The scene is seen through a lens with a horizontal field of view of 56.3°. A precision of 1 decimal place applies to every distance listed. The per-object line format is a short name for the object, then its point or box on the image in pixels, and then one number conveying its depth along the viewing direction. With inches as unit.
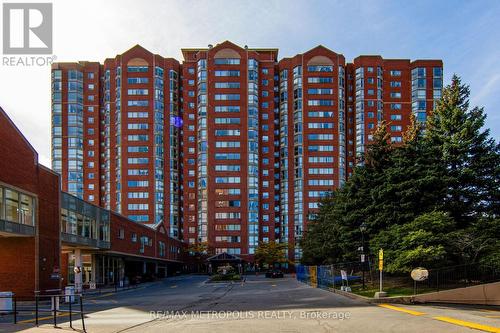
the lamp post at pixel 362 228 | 1210.6
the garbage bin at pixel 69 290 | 1069.8
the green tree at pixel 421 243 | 1113.4
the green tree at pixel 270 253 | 4493.1
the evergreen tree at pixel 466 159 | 1305.4
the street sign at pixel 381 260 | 1066.7
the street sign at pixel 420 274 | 1015.6
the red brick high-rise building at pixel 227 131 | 4869.6
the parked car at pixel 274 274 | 3021.7
